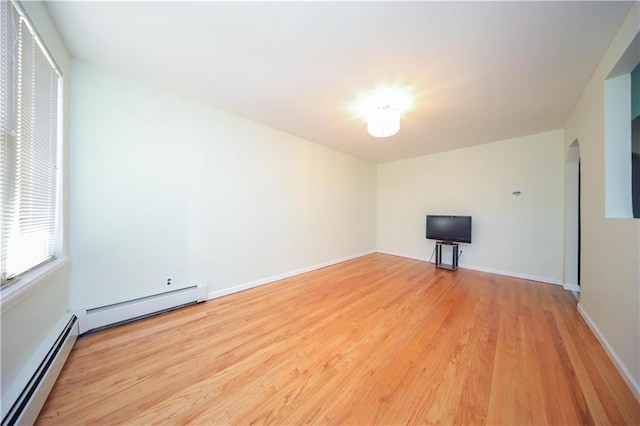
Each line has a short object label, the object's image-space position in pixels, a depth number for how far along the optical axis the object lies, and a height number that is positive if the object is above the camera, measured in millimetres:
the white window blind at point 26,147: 1172 +418
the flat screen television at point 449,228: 4227 -285
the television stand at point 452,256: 4297 -875
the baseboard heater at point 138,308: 1982 -1031
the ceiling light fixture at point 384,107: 2457 +1382
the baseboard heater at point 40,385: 1029 -1011
